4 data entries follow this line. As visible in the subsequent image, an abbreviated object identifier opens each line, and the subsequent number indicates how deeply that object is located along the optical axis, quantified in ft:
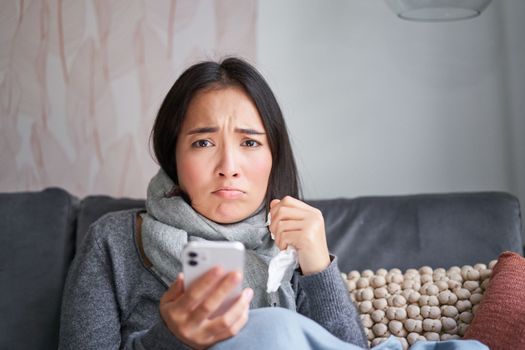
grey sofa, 6.01
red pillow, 4.74
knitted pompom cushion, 5.35
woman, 4.82
